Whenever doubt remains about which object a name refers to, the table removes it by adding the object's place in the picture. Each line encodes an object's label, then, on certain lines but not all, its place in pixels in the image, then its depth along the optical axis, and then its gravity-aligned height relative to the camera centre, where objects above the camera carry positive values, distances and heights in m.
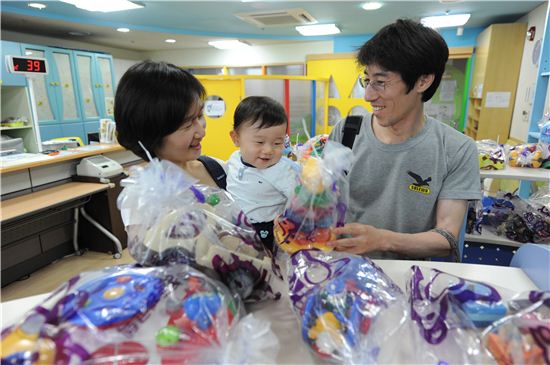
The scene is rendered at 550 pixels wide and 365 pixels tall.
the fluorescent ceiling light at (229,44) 8.31 +1.56
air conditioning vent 5.35 +1.45
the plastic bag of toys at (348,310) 0.57 -0.38
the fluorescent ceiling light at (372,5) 4.93 +1.46
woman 0.90 -0.01
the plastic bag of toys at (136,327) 0.49 -0.34
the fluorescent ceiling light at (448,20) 5.65 +1.44
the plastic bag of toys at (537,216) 2.21 -0.77
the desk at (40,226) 2.68 -1.11
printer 3.31 -0.60
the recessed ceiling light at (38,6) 4.82 +1.48
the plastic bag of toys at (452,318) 0.57 -0.39
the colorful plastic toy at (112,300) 0.53 -0.32
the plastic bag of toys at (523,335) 0.52 -0.38
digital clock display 3.51 +0.46
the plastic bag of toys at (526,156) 2.51 -0.41
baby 1.33 -0.25
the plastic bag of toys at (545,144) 2.47 -0.31
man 1.16 -0.20
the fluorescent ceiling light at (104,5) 4.38 +1.38
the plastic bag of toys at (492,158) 2.41 -0.40
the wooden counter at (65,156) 2.74 -0.46
